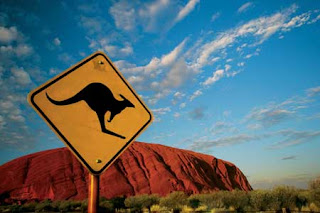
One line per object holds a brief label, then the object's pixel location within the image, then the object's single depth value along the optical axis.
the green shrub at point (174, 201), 21.61
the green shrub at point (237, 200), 18.25
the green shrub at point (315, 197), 15.86
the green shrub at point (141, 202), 24.55
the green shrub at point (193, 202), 22.02
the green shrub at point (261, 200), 17.09
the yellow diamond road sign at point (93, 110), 1.72
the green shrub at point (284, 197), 16.73
